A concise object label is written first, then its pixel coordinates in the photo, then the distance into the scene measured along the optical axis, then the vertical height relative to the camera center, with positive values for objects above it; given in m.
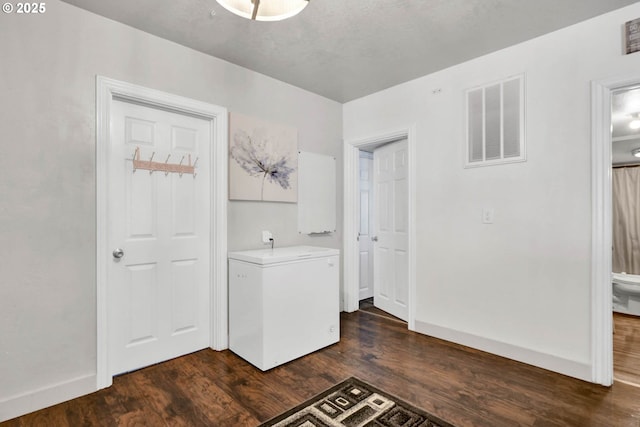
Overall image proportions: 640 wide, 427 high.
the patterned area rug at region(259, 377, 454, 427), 1.69 -1.14
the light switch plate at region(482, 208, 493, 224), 2.61 -0.01
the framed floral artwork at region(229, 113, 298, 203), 2.77 +0.52
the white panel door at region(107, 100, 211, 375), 2.26 -0.20
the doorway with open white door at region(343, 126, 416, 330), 3.69 -0.08
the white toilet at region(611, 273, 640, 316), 3.55 -0.94
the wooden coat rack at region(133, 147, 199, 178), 2.35 +0.39
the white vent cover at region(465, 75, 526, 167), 2.46 +0.77
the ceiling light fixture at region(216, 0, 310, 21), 1.37 +0.95
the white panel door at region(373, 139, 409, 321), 3.38 -0.17
